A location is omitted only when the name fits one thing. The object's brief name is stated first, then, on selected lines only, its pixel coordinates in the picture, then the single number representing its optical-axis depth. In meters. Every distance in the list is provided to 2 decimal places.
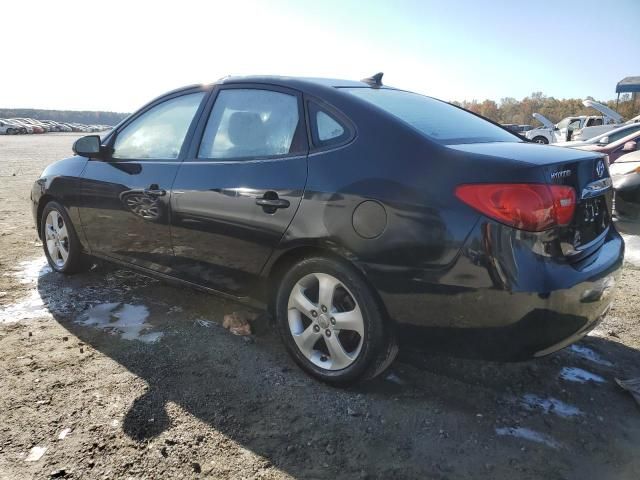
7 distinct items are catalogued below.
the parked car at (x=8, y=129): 49.75
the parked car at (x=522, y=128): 34.38
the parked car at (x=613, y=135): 11.67
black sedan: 2.13
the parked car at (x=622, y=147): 9.04
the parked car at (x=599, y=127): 22.73
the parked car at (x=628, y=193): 5.71
